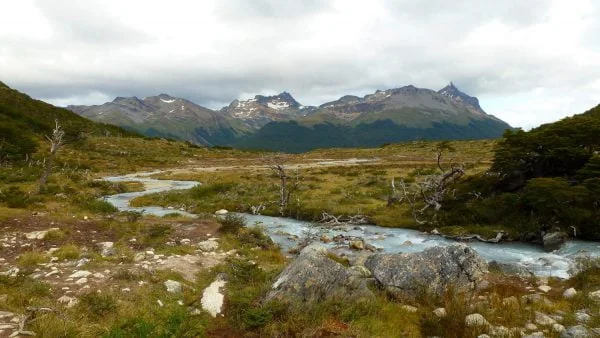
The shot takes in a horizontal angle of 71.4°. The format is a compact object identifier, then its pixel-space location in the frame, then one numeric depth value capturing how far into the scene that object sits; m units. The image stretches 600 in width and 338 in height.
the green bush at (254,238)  20.16
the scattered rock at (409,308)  11.52
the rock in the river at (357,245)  21.88
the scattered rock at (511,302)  11.70
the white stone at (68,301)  10.40
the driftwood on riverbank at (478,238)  23.36
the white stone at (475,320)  10.20
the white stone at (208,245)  18.20
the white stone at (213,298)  11.42
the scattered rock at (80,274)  12.70
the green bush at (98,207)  28.21
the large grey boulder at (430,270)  12.89
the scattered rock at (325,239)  23.73
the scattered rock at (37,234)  18.02
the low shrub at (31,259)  14.17
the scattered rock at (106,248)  16.14
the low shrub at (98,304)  10.18
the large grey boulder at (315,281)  11.35
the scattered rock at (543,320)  10.41
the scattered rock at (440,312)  11.03
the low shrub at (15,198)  26.48
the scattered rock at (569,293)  13.02
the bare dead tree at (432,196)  28.98
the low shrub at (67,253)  15.00
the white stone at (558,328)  9.88
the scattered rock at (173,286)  12.23
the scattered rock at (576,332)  9.11
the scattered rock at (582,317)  10.23
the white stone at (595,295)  11.89
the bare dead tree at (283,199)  33.08
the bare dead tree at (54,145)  34.50
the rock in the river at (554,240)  21.55
